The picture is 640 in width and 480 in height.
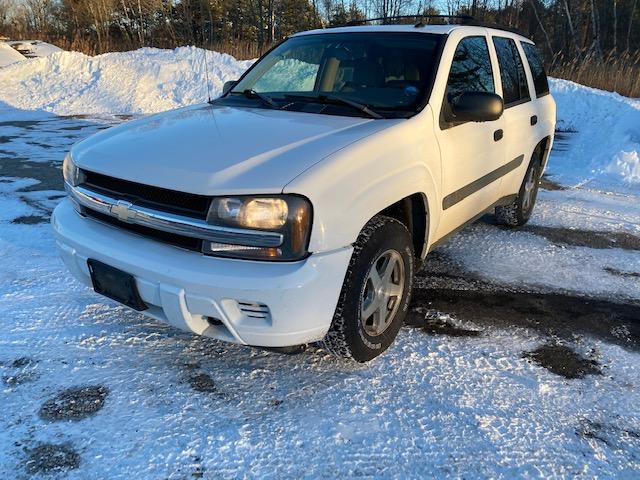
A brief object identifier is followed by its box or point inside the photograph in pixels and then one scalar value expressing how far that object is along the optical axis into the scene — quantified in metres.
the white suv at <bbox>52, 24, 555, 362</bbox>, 2.23
